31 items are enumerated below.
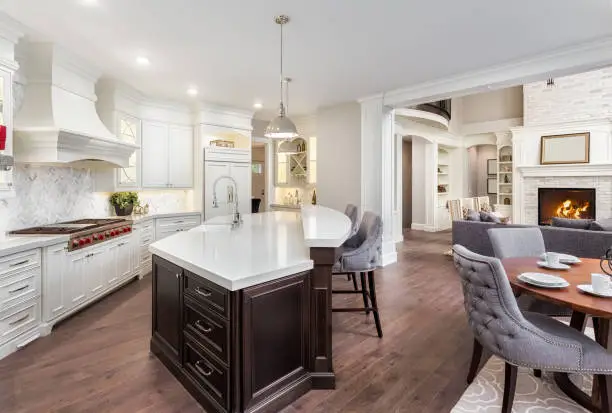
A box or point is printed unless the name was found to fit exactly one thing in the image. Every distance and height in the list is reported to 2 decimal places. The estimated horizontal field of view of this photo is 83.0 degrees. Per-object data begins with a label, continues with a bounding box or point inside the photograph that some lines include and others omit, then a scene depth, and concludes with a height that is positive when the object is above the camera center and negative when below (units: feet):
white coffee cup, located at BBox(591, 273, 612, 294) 6.11 -1.52
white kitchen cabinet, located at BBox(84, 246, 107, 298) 12.51 -2.70
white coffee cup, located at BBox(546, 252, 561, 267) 8.07 -1.43
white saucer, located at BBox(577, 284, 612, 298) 6.01 -1.65
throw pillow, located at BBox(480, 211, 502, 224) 18.44 -1.04
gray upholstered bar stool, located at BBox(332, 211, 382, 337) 9.75 -1.72
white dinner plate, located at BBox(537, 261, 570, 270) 7.95 -1.56
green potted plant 16.26 -0.22
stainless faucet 20.76 +0.35
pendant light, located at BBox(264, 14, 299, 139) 12.12 +2.46
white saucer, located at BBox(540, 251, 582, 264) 8.57 -1.51
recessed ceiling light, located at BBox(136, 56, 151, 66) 12.99 +5.24
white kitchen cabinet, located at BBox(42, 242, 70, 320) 10.46 -2.67
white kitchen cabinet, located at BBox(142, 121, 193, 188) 18.28 +2.33
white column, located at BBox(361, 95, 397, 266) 18.47 +1.94
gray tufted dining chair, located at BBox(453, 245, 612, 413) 5.75 -2.47
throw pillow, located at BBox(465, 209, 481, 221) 18.80 -0.96
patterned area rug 6.77 -4.08
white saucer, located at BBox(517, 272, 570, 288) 6.57 -1.60
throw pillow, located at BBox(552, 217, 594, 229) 14.98 -1.08
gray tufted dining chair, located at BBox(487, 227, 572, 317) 9.85 -1.41
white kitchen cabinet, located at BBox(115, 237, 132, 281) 14.55 -2.67
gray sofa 13.69 -1.74
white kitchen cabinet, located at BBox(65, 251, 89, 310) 11.40 -2.82
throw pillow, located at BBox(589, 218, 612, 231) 14.26 -1.10
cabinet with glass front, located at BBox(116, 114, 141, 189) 16.29 +2.27
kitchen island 6.10 -2.37
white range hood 11.18 +2.90
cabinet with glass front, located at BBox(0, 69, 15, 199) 9.78 +1.80
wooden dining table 5.76 -1.75
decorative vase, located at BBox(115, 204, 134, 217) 16.31 -0.60
